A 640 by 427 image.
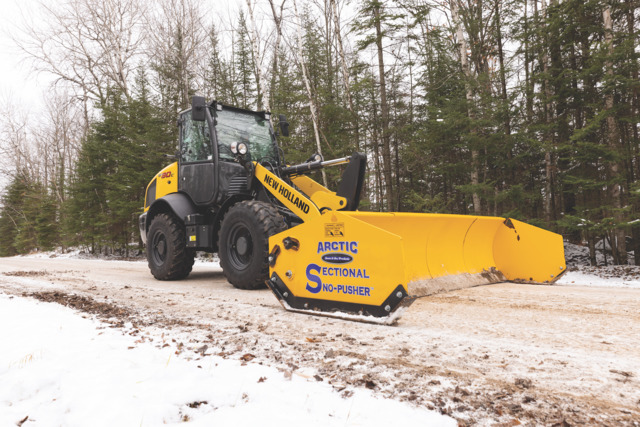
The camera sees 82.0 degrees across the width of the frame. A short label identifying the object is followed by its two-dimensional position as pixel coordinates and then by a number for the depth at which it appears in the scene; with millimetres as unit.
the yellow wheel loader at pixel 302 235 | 3230
